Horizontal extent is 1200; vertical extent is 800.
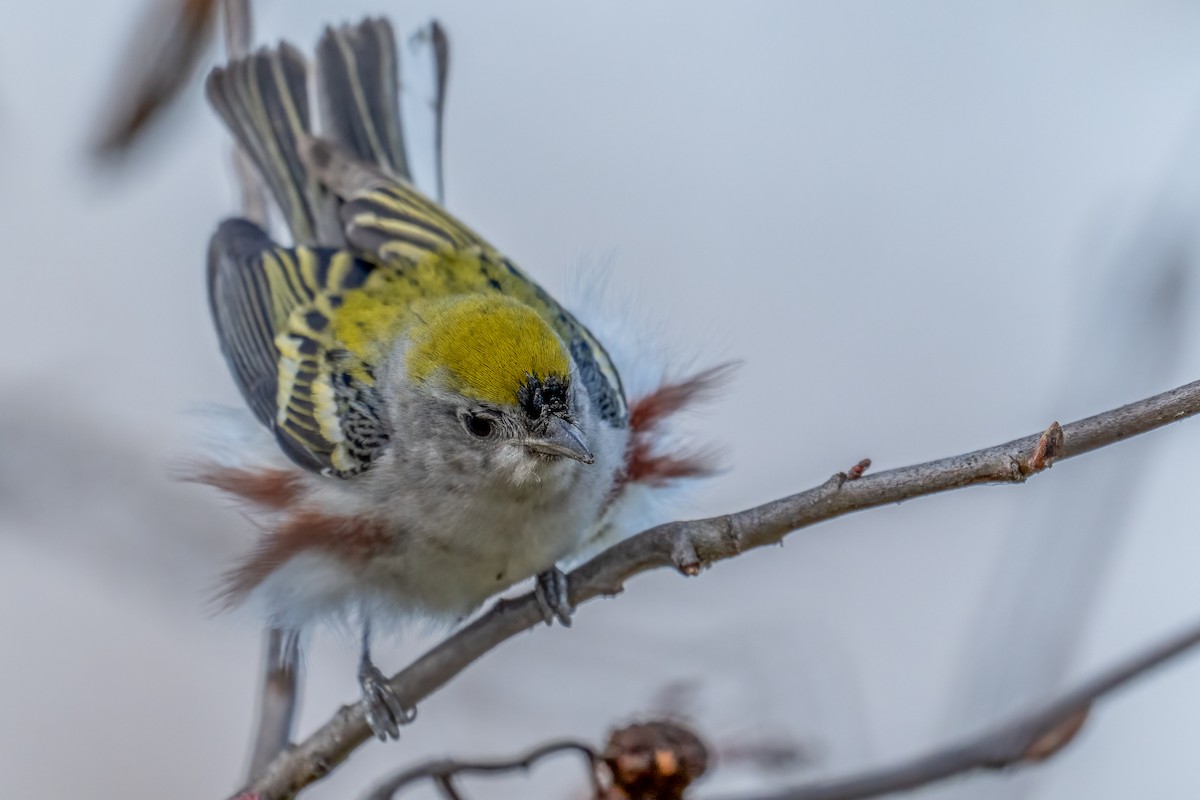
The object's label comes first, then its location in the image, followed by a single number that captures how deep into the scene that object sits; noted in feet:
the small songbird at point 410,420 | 19.44
